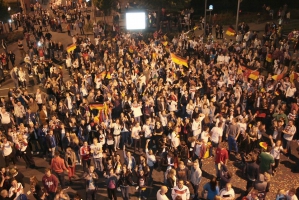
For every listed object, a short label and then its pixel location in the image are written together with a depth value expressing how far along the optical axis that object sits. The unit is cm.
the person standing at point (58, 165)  1017
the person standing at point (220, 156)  990
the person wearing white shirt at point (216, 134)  1138
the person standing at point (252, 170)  933
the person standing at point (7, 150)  1141
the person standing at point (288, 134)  1126
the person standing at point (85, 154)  1090
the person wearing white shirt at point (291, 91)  1443
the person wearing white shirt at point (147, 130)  1216
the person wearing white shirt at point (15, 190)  901
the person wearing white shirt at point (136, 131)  1216
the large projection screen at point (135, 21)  2903
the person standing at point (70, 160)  1051
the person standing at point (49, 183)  934
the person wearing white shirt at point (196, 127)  1195
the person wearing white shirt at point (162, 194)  810
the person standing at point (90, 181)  945
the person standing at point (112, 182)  946
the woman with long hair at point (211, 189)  860
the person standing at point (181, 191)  840
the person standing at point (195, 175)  926
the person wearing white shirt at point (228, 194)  816
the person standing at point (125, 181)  961
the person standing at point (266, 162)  969
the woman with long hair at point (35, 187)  930
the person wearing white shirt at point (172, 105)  1411
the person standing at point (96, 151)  1084
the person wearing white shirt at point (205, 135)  1121
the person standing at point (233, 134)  1158
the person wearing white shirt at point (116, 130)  1230
